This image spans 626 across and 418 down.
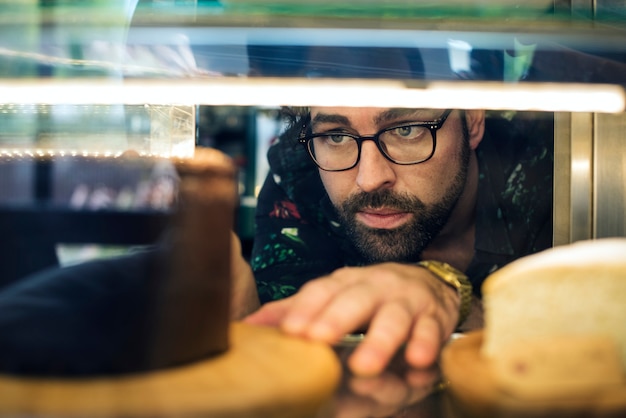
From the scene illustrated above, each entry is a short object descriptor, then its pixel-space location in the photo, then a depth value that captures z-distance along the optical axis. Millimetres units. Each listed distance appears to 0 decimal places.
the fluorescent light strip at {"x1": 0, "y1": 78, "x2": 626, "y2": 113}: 797
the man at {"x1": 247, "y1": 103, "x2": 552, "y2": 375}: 962
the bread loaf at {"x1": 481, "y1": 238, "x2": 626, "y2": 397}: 575
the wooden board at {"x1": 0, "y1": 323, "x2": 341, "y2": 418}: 500
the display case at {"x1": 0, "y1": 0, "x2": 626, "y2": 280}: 802
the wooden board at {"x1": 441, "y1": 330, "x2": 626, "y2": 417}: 548
